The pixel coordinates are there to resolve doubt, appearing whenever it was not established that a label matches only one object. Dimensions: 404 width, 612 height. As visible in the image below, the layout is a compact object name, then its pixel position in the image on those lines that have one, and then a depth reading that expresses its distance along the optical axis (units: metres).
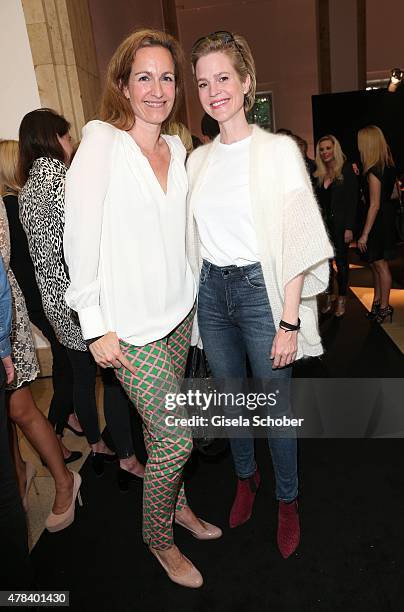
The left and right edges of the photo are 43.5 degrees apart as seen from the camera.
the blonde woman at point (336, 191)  4.39
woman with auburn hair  1.46
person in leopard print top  2.01
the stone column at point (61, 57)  3.48
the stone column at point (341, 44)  9.48
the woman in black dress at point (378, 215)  4.25
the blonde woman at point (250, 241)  1.58
